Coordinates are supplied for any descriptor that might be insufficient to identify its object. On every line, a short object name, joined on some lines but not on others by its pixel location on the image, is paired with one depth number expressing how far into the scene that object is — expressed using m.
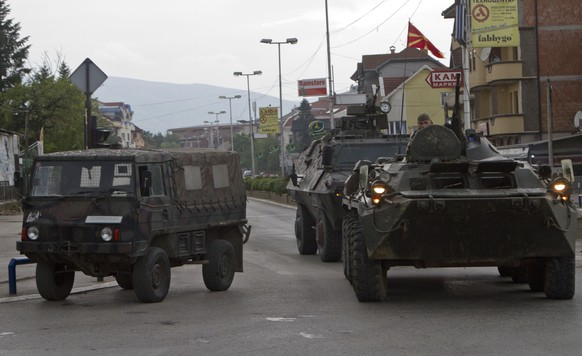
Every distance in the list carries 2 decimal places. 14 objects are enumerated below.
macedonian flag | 35.16
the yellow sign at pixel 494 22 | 28.91
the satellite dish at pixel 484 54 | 54.29
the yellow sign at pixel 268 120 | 67.69
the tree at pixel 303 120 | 111.31
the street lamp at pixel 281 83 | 71.00
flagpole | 30.59
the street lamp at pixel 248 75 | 88.28
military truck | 13.27
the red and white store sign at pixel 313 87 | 56.34
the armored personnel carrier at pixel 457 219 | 12.27
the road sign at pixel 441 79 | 29.30
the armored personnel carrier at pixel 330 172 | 19.01
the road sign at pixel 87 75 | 17.75
